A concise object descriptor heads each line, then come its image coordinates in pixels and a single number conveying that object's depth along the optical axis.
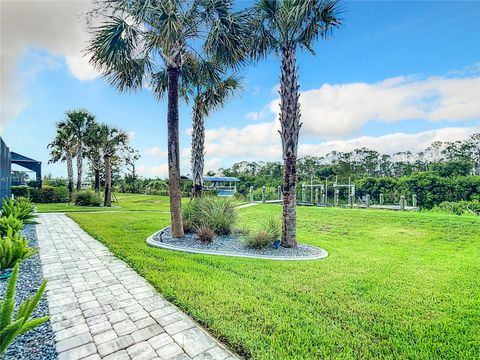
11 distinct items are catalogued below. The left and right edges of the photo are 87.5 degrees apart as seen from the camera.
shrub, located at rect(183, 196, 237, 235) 7.62
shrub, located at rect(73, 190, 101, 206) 18.23
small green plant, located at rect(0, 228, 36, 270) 4.00
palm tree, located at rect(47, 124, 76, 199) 22.98
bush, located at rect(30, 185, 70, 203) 21.22
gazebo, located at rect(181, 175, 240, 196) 36.30
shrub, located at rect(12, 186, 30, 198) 19.55
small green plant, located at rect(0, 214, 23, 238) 5.64
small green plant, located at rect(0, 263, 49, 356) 1.86
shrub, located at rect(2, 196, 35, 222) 7.70
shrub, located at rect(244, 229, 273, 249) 6.23
